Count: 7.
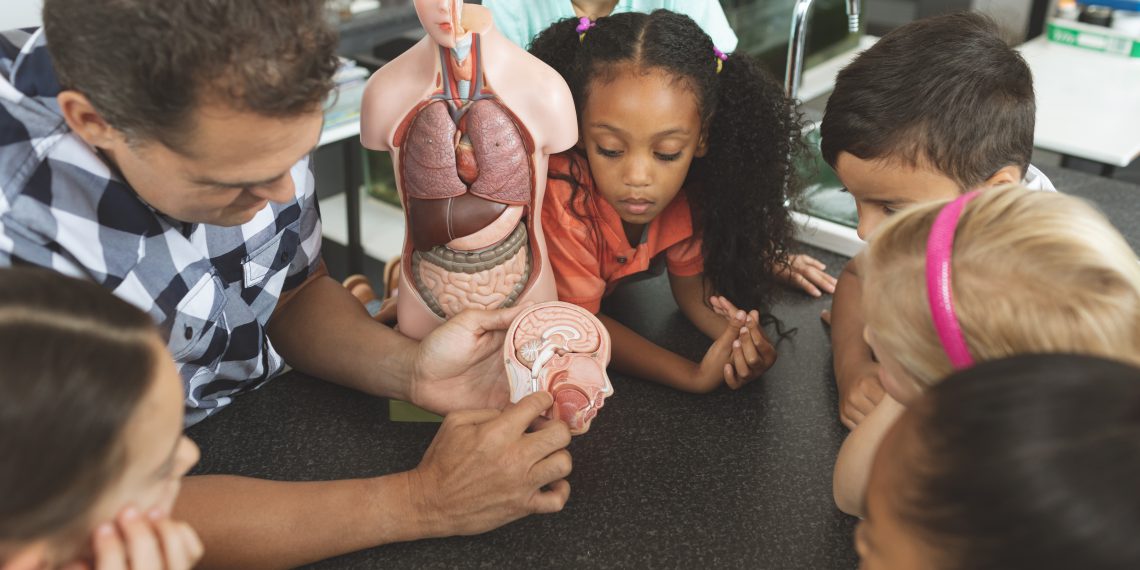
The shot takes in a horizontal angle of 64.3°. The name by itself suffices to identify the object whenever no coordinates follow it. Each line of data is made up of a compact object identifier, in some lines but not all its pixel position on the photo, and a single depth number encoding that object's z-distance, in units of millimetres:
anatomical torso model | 919
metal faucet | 1289
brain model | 970
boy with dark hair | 1088
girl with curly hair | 1091
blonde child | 681
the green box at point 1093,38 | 2506
